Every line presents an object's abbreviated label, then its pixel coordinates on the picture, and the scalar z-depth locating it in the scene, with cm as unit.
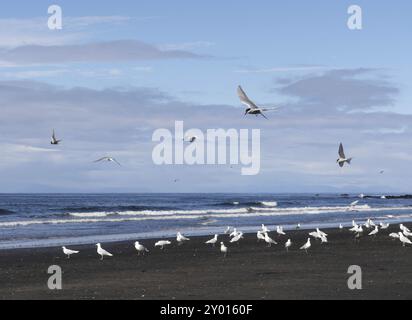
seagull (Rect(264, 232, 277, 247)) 2422
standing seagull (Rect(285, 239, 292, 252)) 2256
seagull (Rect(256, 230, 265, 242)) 2555
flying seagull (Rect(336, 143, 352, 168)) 2200
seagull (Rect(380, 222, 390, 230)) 3165
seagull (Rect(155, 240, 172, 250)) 2317
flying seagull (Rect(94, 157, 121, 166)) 2453
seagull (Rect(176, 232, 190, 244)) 2473
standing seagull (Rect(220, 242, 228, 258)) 2106
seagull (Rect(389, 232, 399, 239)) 2563
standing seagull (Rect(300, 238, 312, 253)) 2180
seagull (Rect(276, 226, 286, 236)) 2880
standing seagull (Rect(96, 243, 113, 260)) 1981
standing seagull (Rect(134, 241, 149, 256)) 2133
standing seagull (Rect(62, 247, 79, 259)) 2028
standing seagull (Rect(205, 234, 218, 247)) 2422
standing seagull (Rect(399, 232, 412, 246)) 2358
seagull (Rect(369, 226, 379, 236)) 2868
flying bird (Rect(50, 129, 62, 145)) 2538
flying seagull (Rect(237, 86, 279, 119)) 1778
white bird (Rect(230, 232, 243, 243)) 2467
